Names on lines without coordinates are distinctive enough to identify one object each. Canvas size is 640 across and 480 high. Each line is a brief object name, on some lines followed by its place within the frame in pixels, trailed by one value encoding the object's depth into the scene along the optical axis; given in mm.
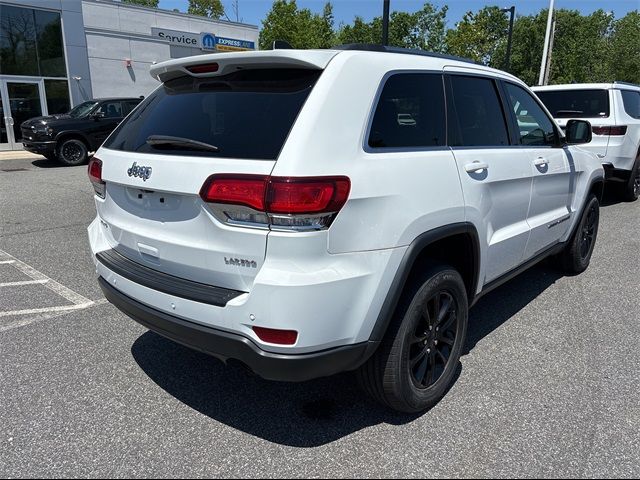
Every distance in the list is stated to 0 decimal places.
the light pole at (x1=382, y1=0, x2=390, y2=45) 11875
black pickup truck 13266
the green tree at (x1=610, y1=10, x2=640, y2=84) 40981
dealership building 17922
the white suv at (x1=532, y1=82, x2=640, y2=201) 7805
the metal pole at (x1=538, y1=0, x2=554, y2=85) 23381
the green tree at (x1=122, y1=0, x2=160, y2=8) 68481
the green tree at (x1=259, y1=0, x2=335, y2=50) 36062
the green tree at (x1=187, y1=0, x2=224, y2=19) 61094
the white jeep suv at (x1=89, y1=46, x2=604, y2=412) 2125
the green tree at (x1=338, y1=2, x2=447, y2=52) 43938
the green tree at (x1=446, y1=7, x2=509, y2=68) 29875
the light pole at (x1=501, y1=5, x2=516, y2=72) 22583
